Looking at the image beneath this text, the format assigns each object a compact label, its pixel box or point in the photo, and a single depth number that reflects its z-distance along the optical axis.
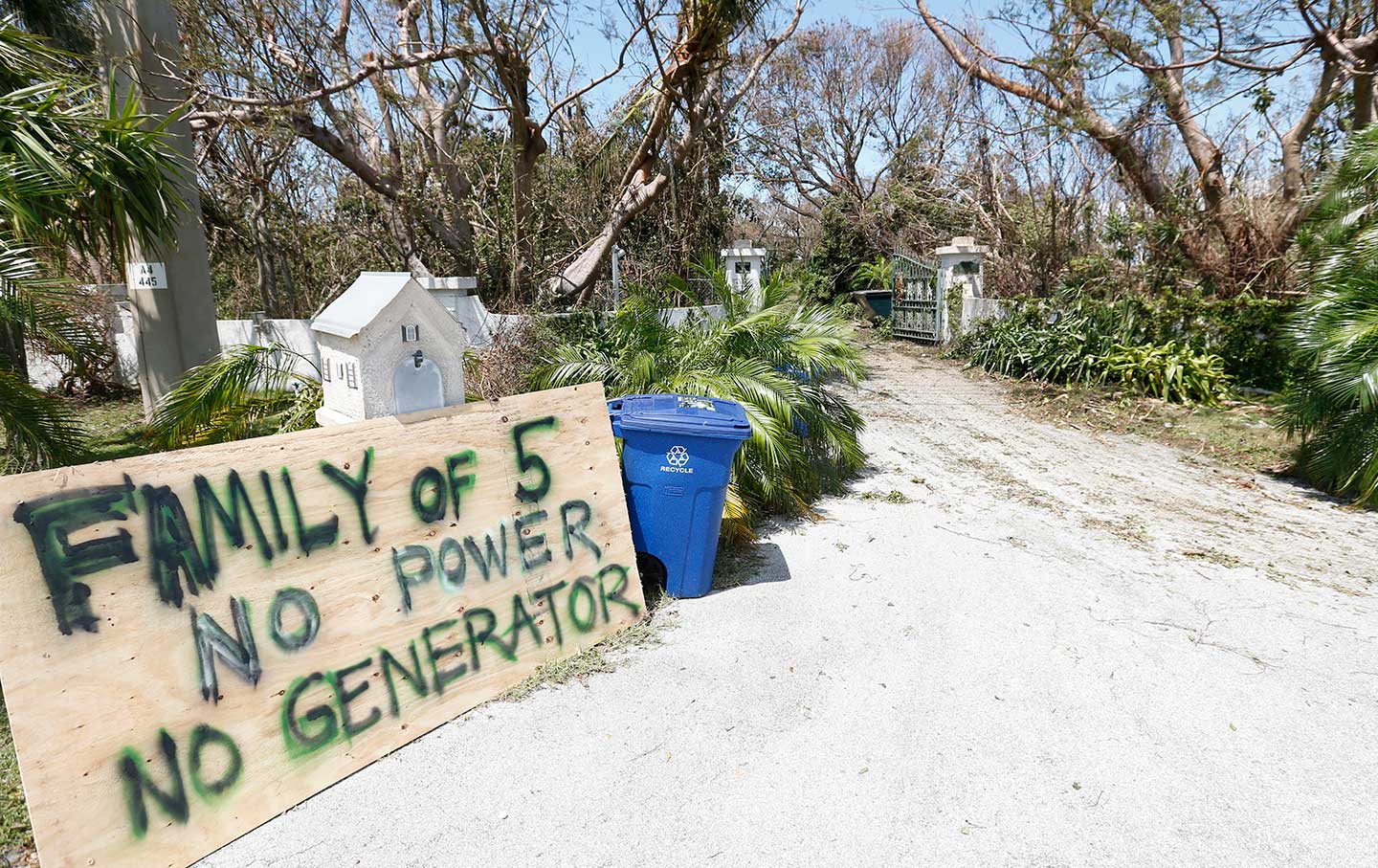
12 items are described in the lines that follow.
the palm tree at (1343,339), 6.33
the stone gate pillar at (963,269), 15.84
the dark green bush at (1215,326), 10.74
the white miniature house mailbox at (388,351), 3.48
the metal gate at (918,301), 16.89
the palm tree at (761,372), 5.60
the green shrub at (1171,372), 10.71
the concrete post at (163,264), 8.42
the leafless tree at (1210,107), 10.62
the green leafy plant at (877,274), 19.14
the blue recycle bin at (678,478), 4.27
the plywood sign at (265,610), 2.41
